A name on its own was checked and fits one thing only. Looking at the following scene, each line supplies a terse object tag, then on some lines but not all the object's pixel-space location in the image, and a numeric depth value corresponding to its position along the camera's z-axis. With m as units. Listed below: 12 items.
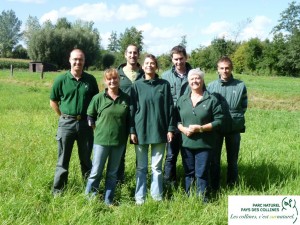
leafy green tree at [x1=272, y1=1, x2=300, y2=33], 71.00
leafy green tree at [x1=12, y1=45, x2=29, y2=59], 84.06
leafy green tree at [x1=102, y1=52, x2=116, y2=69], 65.50
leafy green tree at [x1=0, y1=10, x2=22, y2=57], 117.31
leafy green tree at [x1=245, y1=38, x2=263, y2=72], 59.97
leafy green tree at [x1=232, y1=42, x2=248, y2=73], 61.16
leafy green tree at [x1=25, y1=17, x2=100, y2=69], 57.38
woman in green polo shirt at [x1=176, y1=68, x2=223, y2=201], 4.93
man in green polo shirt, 5.13
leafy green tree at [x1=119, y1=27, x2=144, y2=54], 56.25
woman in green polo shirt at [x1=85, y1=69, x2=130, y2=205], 4.86
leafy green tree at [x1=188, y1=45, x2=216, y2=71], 59.62
